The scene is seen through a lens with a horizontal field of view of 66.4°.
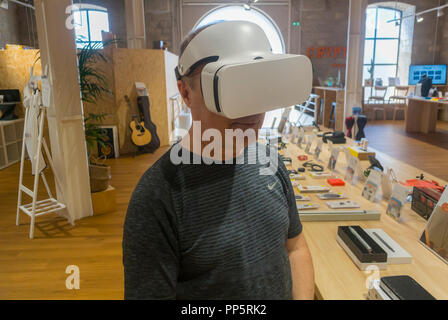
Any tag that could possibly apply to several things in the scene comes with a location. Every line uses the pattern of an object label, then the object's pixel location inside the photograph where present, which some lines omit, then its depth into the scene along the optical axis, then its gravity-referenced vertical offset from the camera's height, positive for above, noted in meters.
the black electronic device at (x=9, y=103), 5.64 -0.34
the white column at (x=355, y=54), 6.40 +0.47
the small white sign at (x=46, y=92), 2.93 -0.08
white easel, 2.98 -0.48
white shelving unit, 5.42 -0.96
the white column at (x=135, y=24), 7.20 +1.21
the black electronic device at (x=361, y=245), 1.14 -0.57
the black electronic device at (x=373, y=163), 2.23 -0.54
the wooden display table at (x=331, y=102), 7.61 -0.55
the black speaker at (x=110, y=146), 5.84 -1.08
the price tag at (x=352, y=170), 2.08 -0.55
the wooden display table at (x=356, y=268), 1.05 -0.63
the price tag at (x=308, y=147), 2.99 -0.58
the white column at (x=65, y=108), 3.01 -0.24
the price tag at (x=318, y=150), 2.73 -0.56
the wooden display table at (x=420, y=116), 8.05 -0.88
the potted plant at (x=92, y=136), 3.48 -0.55
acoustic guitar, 5.91 -0.86
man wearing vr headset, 0.67 -0.27
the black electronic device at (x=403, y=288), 0.90 -0.56
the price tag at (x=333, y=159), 2.41 -0.55
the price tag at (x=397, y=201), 1.52 -0.54
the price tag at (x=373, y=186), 1.75 -0.55
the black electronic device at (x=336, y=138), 3.33 -0.56
